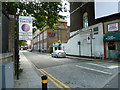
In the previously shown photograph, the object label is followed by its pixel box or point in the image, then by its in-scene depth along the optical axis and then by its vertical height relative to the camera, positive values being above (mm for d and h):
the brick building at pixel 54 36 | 39844 +3992
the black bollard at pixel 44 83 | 2939 -1069
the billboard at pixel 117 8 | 13118 +4835
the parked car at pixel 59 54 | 19728 -1577
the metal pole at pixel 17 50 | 5604 -251
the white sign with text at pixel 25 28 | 5566 +998
